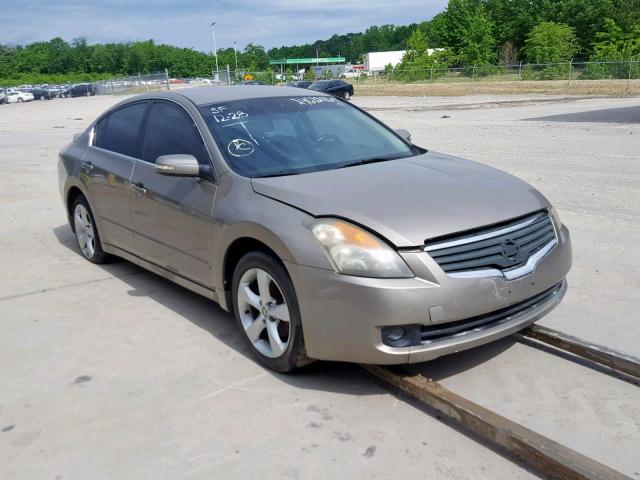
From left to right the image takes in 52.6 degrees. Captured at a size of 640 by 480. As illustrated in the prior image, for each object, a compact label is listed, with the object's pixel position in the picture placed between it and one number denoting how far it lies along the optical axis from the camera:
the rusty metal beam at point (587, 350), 3.52
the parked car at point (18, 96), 63.41
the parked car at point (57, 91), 68.81
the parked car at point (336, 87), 37.97
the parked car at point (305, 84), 43.88
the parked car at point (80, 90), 68.25
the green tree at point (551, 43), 69.00
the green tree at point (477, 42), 80.69
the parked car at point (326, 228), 3.28
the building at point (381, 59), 113.85
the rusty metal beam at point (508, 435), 2.60
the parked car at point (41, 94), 67.78
